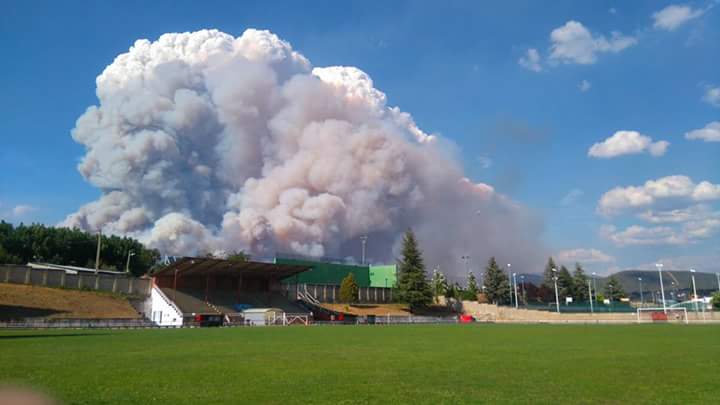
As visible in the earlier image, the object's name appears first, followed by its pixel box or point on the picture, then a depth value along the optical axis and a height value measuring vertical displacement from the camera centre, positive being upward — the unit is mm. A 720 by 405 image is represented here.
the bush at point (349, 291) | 85250 +2709
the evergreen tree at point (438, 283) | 103062 +4793
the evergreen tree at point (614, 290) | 123062 +3750
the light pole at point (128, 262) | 87850 +7850
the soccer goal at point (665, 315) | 68169 -1134
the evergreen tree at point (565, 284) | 115562 +4831
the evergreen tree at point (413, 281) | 87312 +4333
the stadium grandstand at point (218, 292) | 62250 +2375
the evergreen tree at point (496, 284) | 106562 +4566
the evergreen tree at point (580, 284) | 116250 +4861
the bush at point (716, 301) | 89688 +830
